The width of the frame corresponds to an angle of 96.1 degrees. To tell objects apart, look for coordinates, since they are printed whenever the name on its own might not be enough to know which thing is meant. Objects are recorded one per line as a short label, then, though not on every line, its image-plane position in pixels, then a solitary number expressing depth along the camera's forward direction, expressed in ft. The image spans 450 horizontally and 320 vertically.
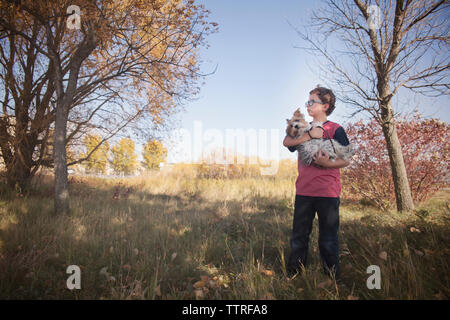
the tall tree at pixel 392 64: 12.69
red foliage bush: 16.55
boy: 6.82
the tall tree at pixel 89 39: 12.83
